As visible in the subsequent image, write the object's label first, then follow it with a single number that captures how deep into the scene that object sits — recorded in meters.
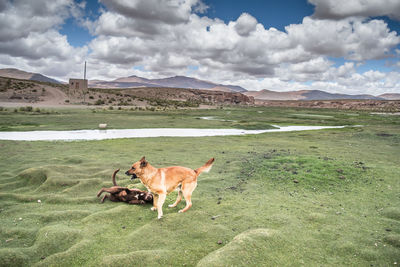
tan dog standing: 7.22
